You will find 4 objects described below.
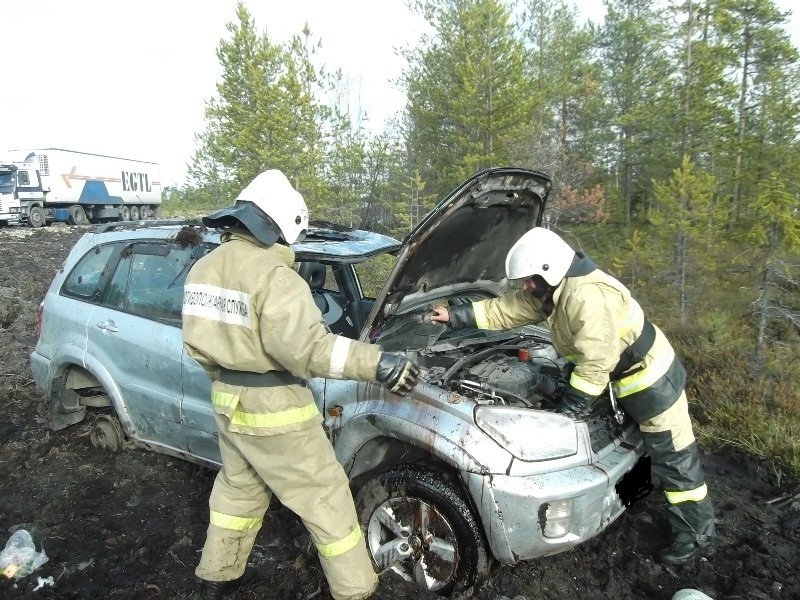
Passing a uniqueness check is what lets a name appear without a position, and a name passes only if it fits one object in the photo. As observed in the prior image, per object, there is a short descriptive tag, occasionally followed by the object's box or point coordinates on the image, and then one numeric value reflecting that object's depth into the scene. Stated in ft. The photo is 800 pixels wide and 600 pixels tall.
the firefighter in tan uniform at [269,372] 7.08
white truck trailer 73.26
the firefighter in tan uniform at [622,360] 8.59
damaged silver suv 7.61
